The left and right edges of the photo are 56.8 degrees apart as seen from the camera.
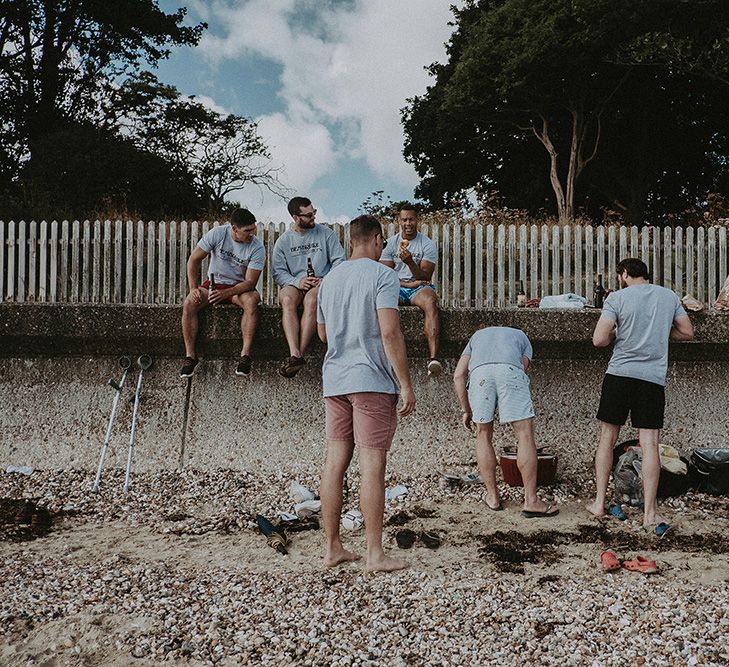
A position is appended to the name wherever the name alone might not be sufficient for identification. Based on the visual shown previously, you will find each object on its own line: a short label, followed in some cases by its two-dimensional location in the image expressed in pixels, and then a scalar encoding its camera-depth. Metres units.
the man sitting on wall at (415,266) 5.62
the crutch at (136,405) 5.30
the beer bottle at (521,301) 7.18
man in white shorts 4.70
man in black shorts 4.58
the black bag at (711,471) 5.12
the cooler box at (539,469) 5.27
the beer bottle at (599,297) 6.64
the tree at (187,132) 18.88
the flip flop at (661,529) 4.28
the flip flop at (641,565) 3.60
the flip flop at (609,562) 3.67
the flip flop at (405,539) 4.12
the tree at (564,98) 16.25
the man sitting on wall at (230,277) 5.60
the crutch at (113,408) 5.28
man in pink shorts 3.63
